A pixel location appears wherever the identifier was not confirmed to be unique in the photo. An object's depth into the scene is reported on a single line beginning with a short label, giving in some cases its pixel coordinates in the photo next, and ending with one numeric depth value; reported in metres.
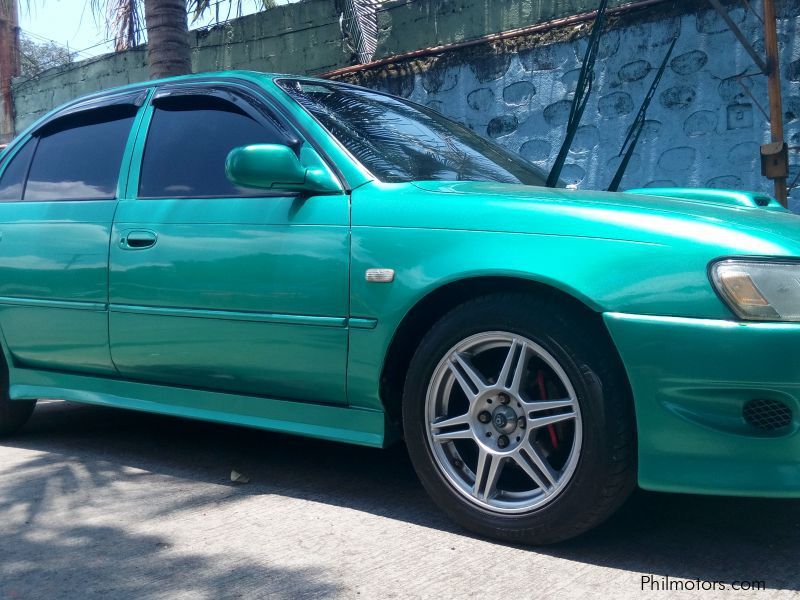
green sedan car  2.68
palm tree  7.80
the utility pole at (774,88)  6.22
